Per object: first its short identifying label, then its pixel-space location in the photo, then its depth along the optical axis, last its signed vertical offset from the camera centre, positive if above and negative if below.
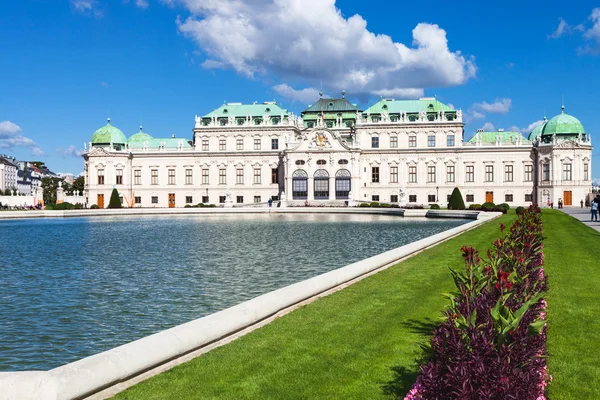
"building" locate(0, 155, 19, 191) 170.66 +9.61
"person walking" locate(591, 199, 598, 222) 41.62 -1.23
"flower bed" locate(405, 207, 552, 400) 5.24 -1.55
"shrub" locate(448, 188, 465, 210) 63.47 -0.83
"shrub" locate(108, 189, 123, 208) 77.93 +0.06
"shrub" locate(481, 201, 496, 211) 56.12 -1.30
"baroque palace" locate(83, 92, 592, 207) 82.88 +5.66
